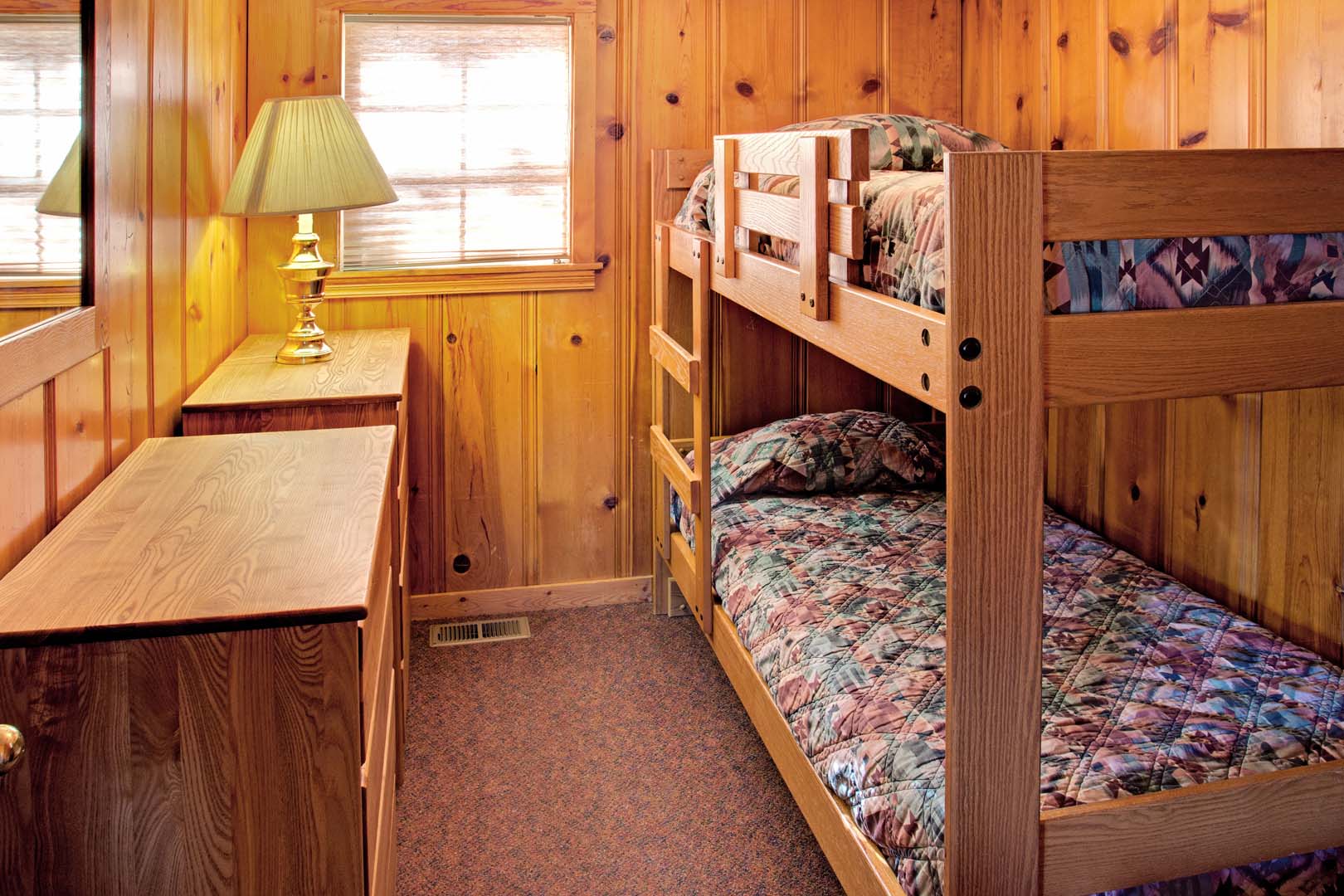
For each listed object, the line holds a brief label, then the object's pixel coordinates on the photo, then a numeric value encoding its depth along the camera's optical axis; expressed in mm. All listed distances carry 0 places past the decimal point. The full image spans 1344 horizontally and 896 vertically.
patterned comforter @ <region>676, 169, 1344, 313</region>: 1277
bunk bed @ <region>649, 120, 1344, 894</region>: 1237
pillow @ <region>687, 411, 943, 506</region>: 2826
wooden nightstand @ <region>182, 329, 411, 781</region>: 2252
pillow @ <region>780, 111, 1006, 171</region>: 2650
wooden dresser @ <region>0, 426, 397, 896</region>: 1146
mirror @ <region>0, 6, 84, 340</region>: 1310
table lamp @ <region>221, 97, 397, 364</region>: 2543
